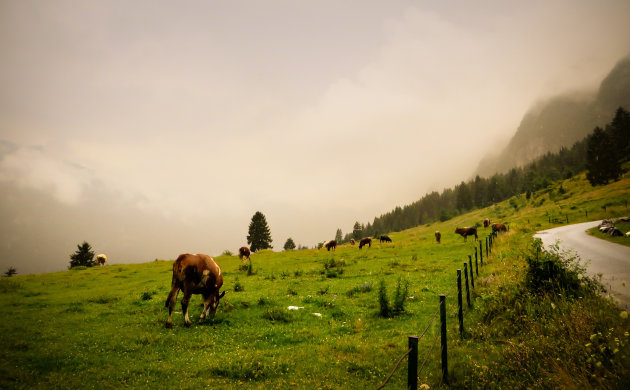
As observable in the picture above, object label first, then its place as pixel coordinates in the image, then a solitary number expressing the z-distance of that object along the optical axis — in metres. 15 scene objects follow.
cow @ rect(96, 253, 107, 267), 52.70
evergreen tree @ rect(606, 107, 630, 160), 102.31
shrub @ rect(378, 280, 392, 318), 13.08
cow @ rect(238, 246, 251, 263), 41.28
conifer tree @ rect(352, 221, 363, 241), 172.12
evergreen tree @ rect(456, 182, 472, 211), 162.38
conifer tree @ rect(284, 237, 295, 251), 136.57
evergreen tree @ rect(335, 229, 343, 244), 189.50
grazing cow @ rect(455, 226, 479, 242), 45.17
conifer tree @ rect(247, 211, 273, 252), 88.88
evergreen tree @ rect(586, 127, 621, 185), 89.19
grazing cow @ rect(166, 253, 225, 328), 12.50
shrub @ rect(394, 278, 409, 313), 13.34
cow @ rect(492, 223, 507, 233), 47.41
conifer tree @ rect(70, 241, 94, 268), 70.75
